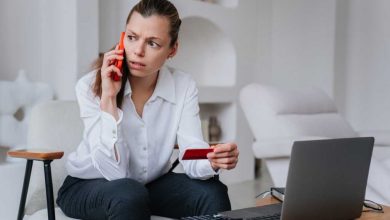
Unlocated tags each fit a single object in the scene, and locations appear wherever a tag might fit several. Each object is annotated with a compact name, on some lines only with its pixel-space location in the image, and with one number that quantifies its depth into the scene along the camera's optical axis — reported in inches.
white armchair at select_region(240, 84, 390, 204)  89.3
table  59.5
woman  62.9
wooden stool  62.4
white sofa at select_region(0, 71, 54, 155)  109.0
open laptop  49.2
